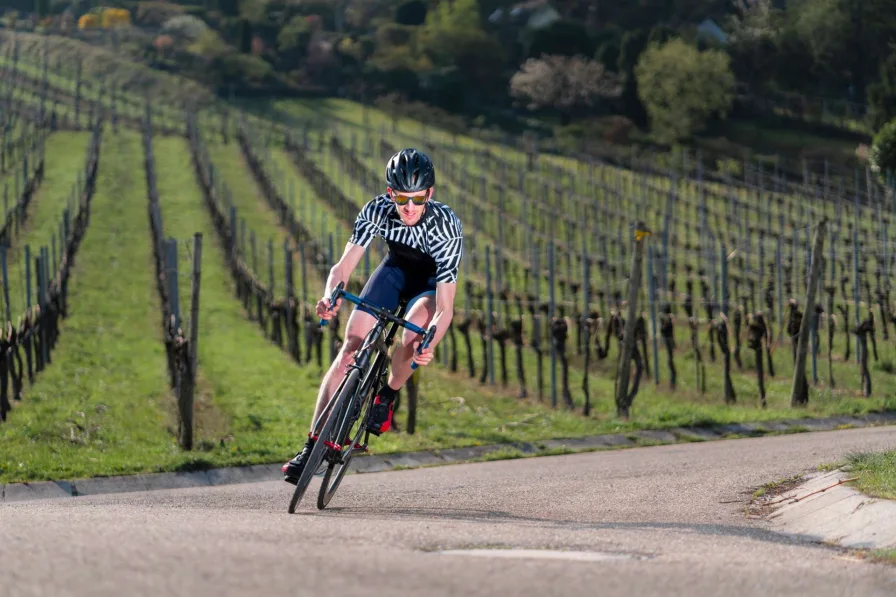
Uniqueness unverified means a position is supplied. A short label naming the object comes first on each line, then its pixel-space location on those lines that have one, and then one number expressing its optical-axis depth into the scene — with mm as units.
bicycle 9359
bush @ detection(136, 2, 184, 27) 160875
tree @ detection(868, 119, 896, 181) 69919
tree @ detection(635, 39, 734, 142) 99250
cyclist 9594
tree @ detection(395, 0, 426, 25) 141625
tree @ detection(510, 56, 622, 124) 107562
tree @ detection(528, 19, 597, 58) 117625
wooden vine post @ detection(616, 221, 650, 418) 19734
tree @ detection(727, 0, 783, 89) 107500
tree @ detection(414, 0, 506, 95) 119312
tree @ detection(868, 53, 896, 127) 84875
